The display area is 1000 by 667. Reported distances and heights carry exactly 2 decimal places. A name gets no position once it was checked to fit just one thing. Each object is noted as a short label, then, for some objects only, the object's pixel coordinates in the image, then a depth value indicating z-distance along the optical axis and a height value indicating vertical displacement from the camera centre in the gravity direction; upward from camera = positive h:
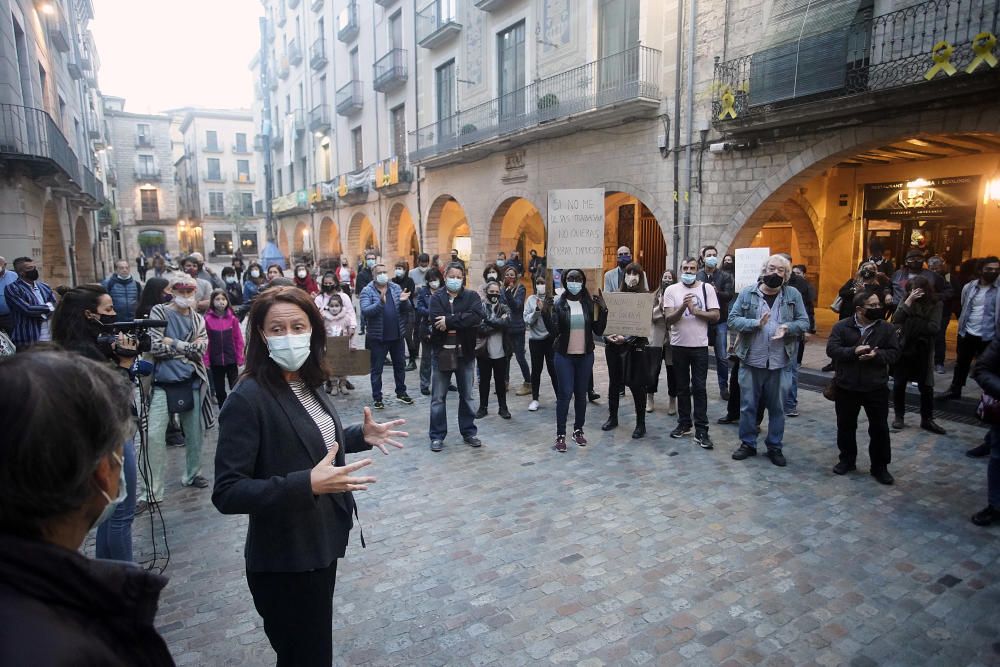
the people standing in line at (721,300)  7.84 -0.62
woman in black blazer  2.03 -0.77
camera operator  3.90 -0.42
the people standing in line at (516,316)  8.02 -0.79
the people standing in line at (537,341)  7.62 -1.07
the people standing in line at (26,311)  7.03 -0.55
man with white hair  5.69 -0.84
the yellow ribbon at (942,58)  7.79 +2.62
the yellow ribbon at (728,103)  10.54 +2.77
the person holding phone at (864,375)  5.15 -1.06
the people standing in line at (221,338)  6.36 -0.82
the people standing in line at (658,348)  6.79 -1.07
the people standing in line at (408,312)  9.49 -0.83
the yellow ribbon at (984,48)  7.32 +2.58
